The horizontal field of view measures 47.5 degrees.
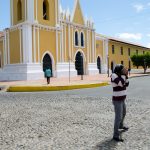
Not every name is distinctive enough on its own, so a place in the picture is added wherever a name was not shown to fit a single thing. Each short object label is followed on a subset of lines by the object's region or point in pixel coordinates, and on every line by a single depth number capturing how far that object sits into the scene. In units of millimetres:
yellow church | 18813
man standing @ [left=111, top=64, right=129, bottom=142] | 3440
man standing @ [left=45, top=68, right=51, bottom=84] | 13243
